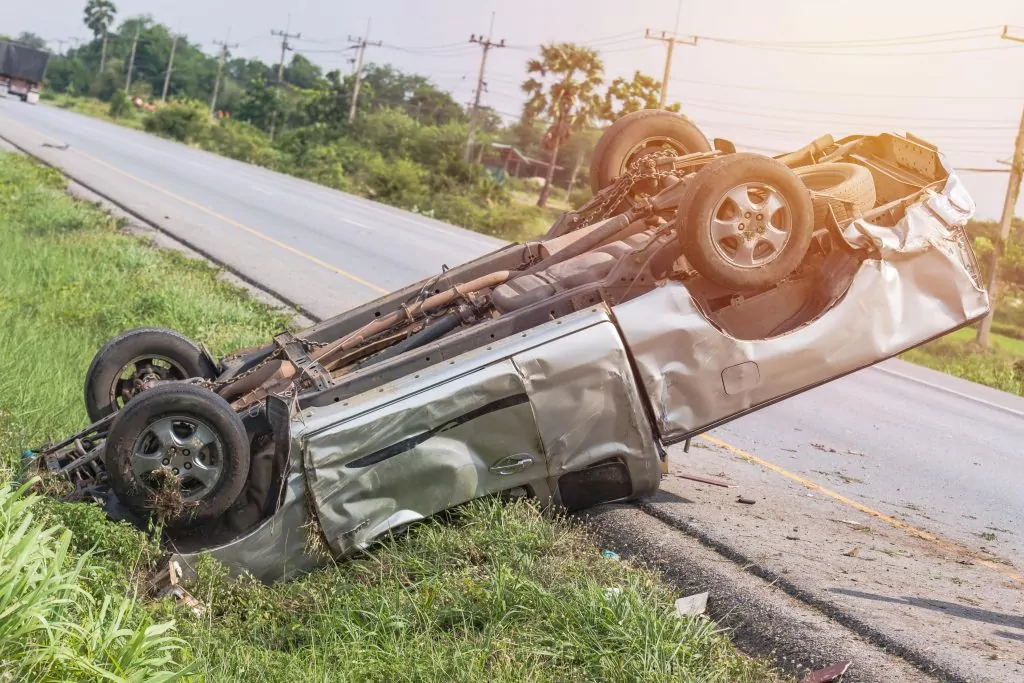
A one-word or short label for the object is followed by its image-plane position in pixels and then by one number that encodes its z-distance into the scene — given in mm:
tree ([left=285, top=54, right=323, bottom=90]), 172375
